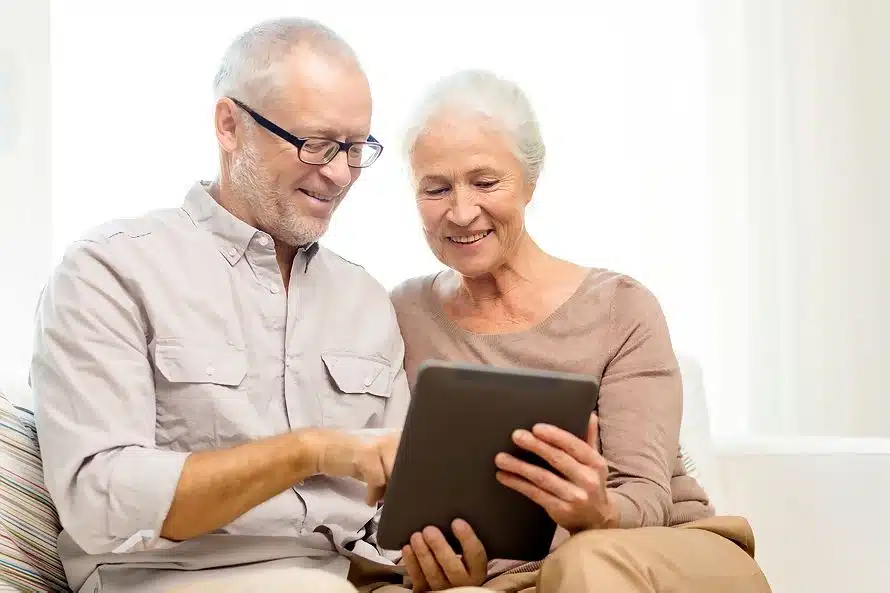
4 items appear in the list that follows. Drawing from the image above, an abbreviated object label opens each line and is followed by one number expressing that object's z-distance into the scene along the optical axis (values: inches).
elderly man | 66.2
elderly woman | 68.6
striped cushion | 67.9
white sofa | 83.6
